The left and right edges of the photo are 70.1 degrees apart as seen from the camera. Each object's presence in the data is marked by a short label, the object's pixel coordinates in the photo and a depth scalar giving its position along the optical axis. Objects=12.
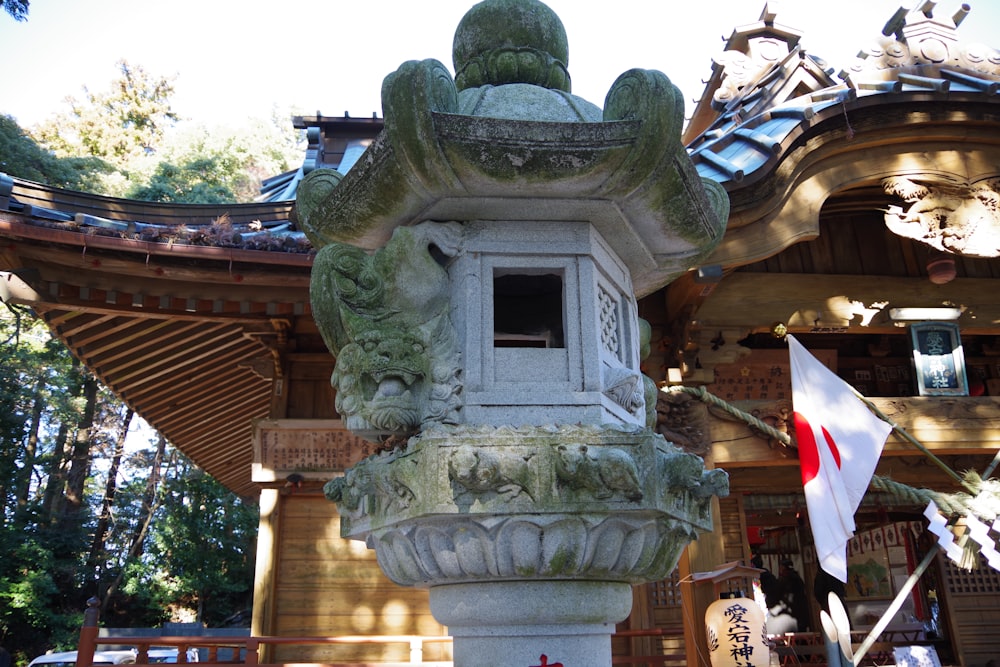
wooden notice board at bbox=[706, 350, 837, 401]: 6.79
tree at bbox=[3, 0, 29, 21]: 6.31
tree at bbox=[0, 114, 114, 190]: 19.12
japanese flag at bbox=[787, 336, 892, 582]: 4.91
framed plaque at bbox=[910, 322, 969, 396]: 6.27
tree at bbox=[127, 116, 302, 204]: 24.91
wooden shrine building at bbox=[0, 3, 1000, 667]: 5.60
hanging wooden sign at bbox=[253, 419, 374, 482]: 6.40
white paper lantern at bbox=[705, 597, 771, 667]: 5.24
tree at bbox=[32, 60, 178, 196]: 26.25
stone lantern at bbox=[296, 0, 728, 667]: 2.36
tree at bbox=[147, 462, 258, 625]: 19.48
